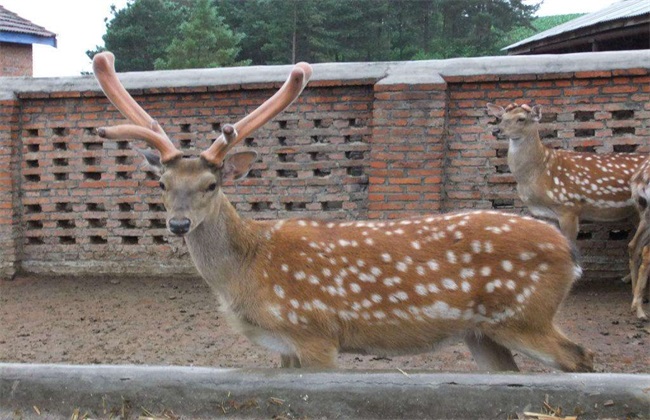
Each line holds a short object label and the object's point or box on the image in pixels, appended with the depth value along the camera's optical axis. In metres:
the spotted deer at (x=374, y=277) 3.58
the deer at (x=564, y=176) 6.73
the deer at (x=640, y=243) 6.21
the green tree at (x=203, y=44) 25.50
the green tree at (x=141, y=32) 27.16
